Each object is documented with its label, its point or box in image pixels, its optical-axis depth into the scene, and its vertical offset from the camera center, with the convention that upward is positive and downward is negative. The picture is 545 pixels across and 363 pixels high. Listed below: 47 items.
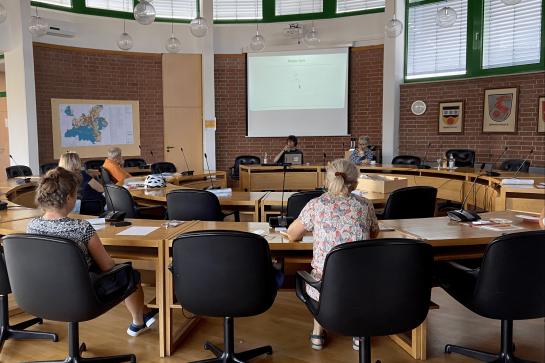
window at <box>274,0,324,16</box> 10.05 +2.67
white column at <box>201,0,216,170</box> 10.05 +0.82
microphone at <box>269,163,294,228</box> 3.19 -0.58
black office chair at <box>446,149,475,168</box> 7.92 -0.38
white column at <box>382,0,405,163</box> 9.23 +0.98
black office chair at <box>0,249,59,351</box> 3.18 -1.31
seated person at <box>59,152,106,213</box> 5.74 -0.68
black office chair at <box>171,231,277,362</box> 2.36 -0.70
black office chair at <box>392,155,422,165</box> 8.27 -0.45
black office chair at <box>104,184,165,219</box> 4.90 -0.69
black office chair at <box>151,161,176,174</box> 7.87 -0.55
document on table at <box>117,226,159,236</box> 3.06 -0.63
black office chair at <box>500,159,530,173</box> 6.99 -0.45
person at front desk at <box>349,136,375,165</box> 8.21 -0.34
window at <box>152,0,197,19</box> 10.03 +2.64
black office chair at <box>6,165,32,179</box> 6.98 -0.54
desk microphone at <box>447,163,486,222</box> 3.36 -0.58
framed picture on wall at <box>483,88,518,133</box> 7.79 +0.39
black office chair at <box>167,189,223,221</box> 4.37 -0.65
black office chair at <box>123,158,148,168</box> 8.89 -0.53
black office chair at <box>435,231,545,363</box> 2.27 -0.72
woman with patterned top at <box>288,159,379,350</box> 2.56 -0.45
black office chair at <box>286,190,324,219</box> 4.29 -0.60
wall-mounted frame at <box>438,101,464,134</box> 8.60 +0.30
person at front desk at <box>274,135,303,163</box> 8.80 -0.25
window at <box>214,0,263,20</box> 10.25 +2.67
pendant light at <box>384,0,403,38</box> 6.76 +1.50
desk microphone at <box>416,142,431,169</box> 7.54 -0.51
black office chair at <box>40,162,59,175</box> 7.85 -0.52
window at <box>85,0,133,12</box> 9.44 +2.58
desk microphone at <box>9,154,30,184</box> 6.07 -0.56
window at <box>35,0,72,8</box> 8.91 +2.48
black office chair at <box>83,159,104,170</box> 8.49 -0.53
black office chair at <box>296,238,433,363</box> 2.13 -0.70
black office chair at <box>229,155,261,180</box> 9.11 -0.52
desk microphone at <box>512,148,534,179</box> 7.55 -0.30
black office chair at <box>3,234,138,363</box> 2.35 -0.73
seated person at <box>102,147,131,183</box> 6.26 -0.42
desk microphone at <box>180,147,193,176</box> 7.11 -0.57
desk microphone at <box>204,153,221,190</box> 7.40 -0.70
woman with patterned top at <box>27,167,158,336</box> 2.57 -0.46
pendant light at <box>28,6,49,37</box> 6.91 +1.55
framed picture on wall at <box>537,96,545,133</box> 7.39 +0.27
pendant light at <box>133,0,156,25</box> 5.42 +1.38
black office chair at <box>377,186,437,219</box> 4.26 -0.62
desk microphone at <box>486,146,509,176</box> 6.06 -0.50
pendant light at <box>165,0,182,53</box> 8.21 +1.52
